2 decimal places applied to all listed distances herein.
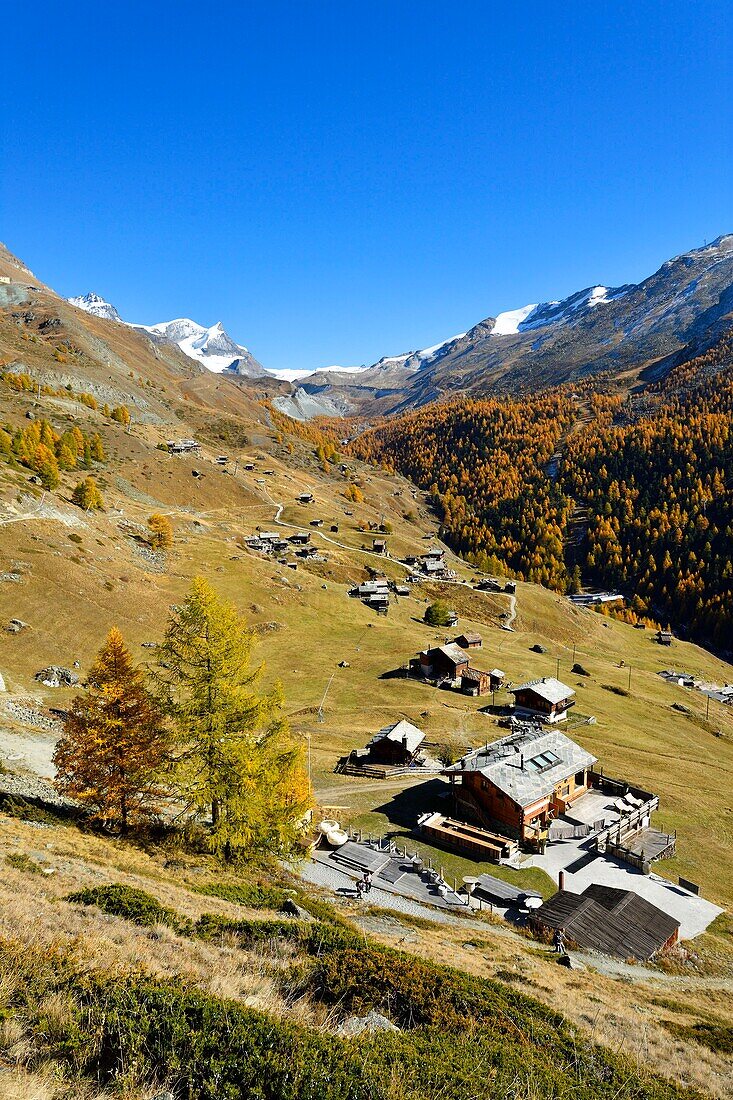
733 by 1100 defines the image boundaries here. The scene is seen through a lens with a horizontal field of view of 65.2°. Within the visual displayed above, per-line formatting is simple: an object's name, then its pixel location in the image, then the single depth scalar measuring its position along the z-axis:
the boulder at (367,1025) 12.15
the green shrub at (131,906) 16.97
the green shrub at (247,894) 23.23
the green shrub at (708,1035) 20.19
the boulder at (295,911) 23.68
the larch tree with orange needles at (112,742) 26.64
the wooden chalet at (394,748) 57.41
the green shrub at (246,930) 17.03
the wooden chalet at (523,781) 46.94
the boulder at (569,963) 28.84
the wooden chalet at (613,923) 32.69
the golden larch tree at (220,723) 26.86
